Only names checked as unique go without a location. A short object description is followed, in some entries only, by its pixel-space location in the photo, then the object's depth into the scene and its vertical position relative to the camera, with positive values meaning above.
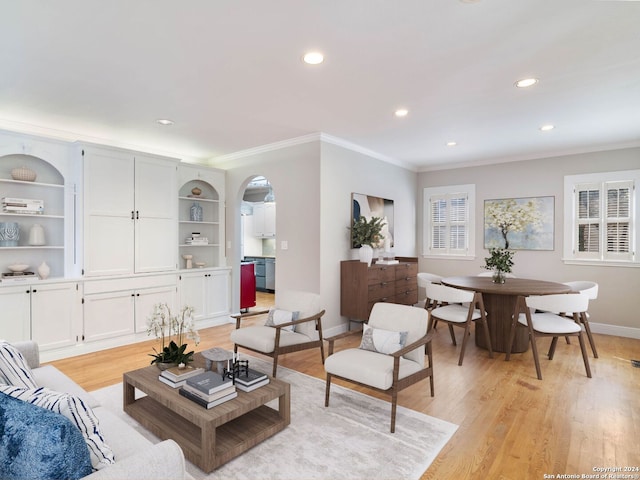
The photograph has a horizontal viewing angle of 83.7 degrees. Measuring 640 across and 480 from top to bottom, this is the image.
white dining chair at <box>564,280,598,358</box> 3.96 -0.63
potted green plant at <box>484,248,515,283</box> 4.43 -0.32
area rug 2.11 -1.38
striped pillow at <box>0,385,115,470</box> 1.33 -0.68
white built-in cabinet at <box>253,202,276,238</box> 9.34 +0.49
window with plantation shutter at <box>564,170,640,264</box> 5.07 +0.33
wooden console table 4.85 -0.69
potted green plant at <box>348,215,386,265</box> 5.04 +0.04
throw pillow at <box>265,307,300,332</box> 3.71 -0.83
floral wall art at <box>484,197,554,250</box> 5.68 +0.26
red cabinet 6.67 -0.91
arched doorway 9.35 +0.12
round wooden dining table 4.18 -0.86
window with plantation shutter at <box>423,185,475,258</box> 6.42 +0.33
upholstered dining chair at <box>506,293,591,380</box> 3.64 -0.85
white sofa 1.22 -0.88
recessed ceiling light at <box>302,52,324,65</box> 2.63 +1.35
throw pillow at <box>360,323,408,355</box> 2.85 -0.83
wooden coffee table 2.10 -1.28
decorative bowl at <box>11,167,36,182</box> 4.07 +0.73
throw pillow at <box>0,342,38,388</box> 1.84 -0.70
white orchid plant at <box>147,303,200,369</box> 2.71 -0.87
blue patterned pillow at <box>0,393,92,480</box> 1.13 -0.68
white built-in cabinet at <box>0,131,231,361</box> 4.01 -0.12
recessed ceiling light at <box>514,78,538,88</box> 3.05 +1.36
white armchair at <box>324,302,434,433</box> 2.57 -0.94
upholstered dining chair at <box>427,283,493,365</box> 4.09 -0.88
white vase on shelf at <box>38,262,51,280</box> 4.17 -0.40
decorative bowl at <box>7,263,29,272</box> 4.08 -0.35
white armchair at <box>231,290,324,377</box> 3.44 -0.95
